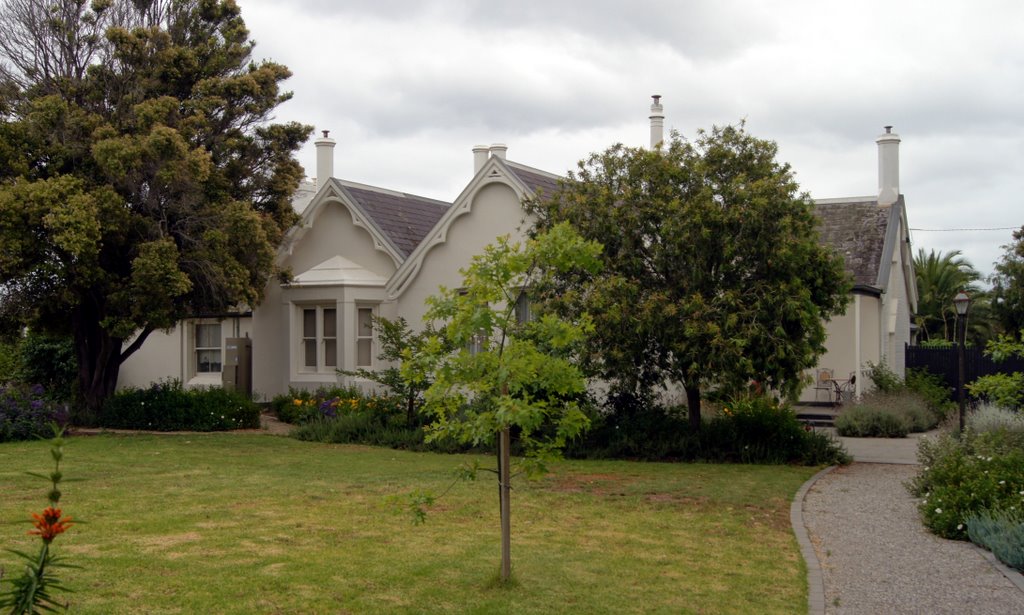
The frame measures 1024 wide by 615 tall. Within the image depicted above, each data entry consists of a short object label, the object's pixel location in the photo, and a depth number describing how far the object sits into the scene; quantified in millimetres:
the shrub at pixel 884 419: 20406
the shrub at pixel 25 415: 18719
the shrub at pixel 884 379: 23531
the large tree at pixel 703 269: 15047
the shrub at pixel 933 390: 23141
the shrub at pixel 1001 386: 12211
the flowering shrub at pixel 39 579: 3441
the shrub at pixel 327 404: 19312
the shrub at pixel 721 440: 16250
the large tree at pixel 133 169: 17609
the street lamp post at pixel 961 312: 19184
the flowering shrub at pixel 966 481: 10141
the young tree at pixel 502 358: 7336
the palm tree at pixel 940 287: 46312
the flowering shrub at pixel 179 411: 20703
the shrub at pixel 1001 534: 8609
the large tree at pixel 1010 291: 36719
